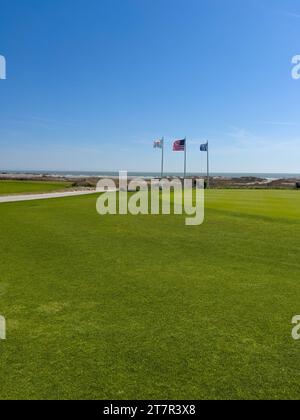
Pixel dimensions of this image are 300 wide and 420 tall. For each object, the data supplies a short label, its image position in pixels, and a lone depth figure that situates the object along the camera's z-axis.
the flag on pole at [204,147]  49.99
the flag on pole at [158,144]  49.42
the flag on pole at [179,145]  44.34
